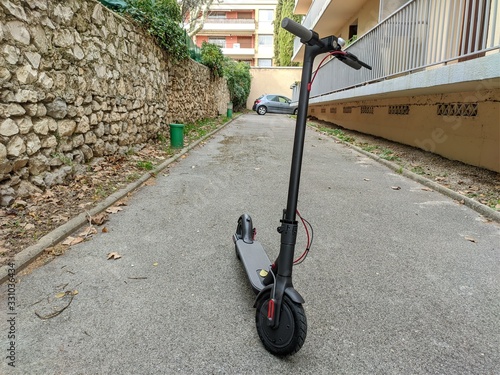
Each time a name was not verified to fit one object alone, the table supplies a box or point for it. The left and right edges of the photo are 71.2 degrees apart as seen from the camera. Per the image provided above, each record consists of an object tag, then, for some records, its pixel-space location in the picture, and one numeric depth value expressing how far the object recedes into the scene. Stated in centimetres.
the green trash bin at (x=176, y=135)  786
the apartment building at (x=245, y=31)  4181
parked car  2508
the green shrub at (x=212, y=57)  1445
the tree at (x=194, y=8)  1853
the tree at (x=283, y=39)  3050
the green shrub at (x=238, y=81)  2172
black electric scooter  168
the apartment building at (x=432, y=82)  473
